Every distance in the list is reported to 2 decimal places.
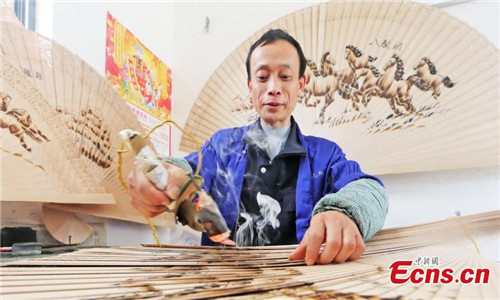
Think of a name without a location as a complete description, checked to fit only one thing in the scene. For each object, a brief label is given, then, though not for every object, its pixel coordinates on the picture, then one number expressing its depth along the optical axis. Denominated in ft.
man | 2.15
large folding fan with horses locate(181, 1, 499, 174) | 2.85
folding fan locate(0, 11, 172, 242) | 2.13
